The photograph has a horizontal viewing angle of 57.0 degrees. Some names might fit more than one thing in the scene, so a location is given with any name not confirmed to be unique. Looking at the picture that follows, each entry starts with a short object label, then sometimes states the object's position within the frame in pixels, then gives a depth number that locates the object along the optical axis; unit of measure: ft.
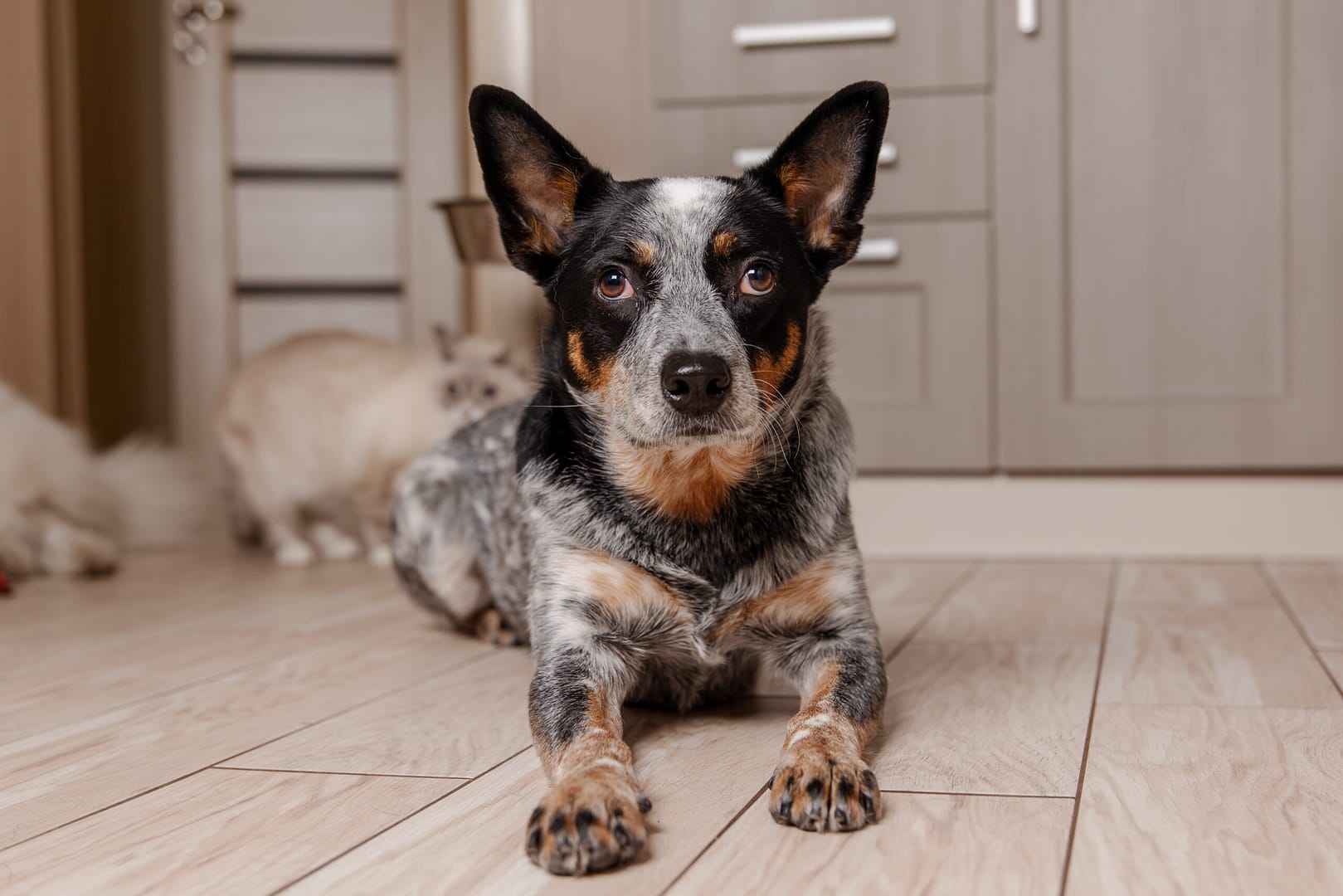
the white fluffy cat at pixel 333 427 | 11.64
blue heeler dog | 4.97
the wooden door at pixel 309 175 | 14.85
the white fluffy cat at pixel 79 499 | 10.80
